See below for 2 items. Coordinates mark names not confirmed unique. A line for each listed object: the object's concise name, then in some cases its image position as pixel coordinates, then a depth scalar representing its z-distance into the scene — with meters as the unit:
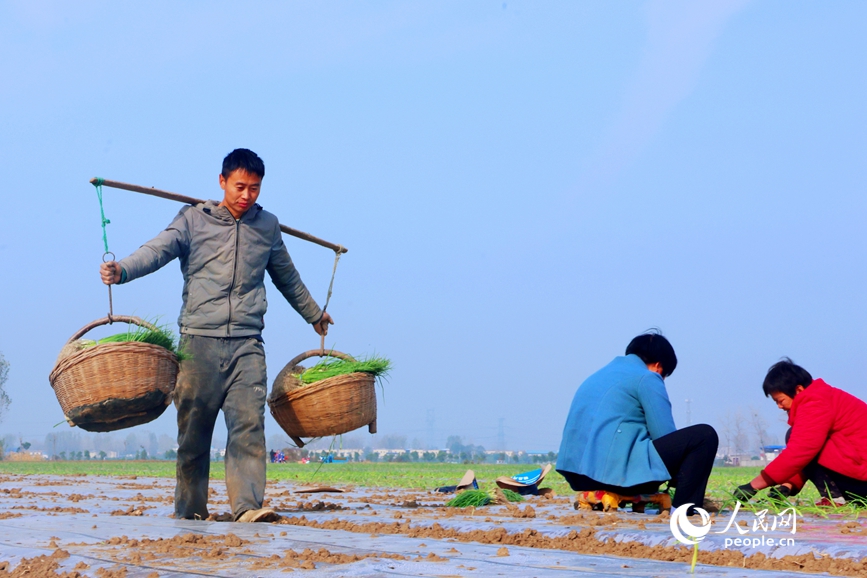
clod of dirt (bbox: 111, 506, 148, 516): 5.87
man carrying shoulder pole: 5.37
